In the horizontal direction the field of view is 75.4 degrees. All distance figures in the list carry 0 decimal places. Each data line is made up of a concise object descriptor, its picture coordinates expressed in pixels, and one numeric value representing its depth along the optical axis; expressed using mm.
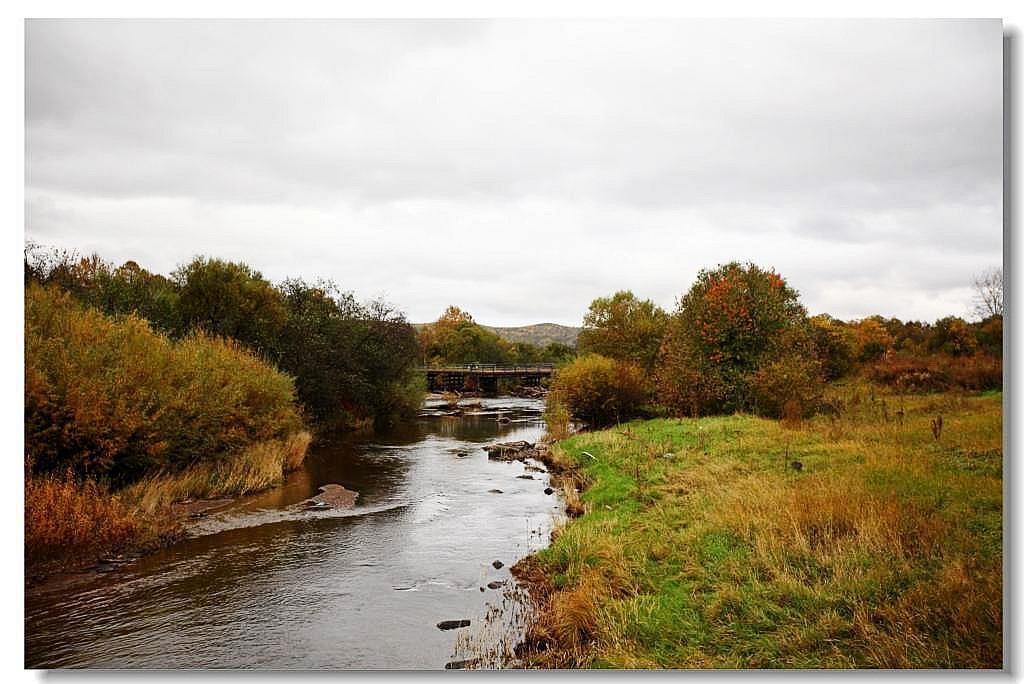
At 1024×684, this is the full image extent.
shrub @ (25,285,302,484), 10484
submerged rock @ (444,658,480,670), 6730
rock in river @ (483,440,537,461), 22145
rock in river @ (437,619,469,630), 7784
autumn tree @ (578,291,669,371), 32875
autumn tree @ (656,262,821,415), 22203
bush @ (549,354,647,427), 25484
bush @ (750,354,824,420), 19453
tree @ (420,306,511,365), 68312
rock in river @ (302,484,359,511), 14641
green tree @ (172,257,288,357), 25281
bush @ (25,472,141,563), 8883
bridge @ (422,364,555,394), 58875
